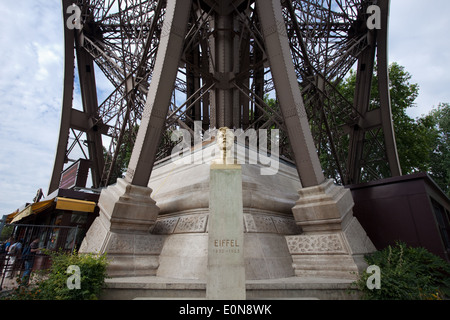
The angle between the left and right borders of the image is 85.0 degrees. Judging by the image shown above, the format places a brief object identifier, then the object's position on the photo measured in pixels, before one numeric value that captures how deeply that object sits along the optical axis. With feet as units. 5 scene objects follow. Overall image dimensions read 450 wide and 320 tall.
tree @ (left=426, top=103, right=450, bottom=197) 97.30
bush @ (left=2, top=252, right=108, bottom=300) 14.55
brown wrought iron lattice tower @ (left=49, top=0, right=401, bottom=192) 48.22
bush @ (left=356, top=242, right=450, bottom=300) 15.29
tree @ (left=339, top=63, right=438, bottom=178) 74.69
